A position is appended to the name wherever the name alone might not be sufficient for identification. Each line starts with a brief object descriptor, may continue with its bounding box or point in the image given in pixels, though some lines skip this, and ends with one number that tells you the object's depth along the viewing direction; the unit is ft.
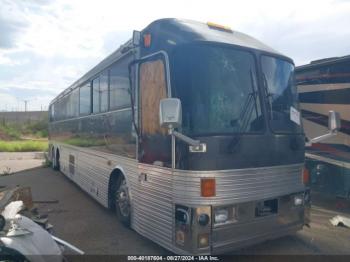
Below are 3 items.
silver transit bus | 12.94
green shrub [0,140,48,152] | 91.20
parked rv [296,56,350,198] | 22.82
